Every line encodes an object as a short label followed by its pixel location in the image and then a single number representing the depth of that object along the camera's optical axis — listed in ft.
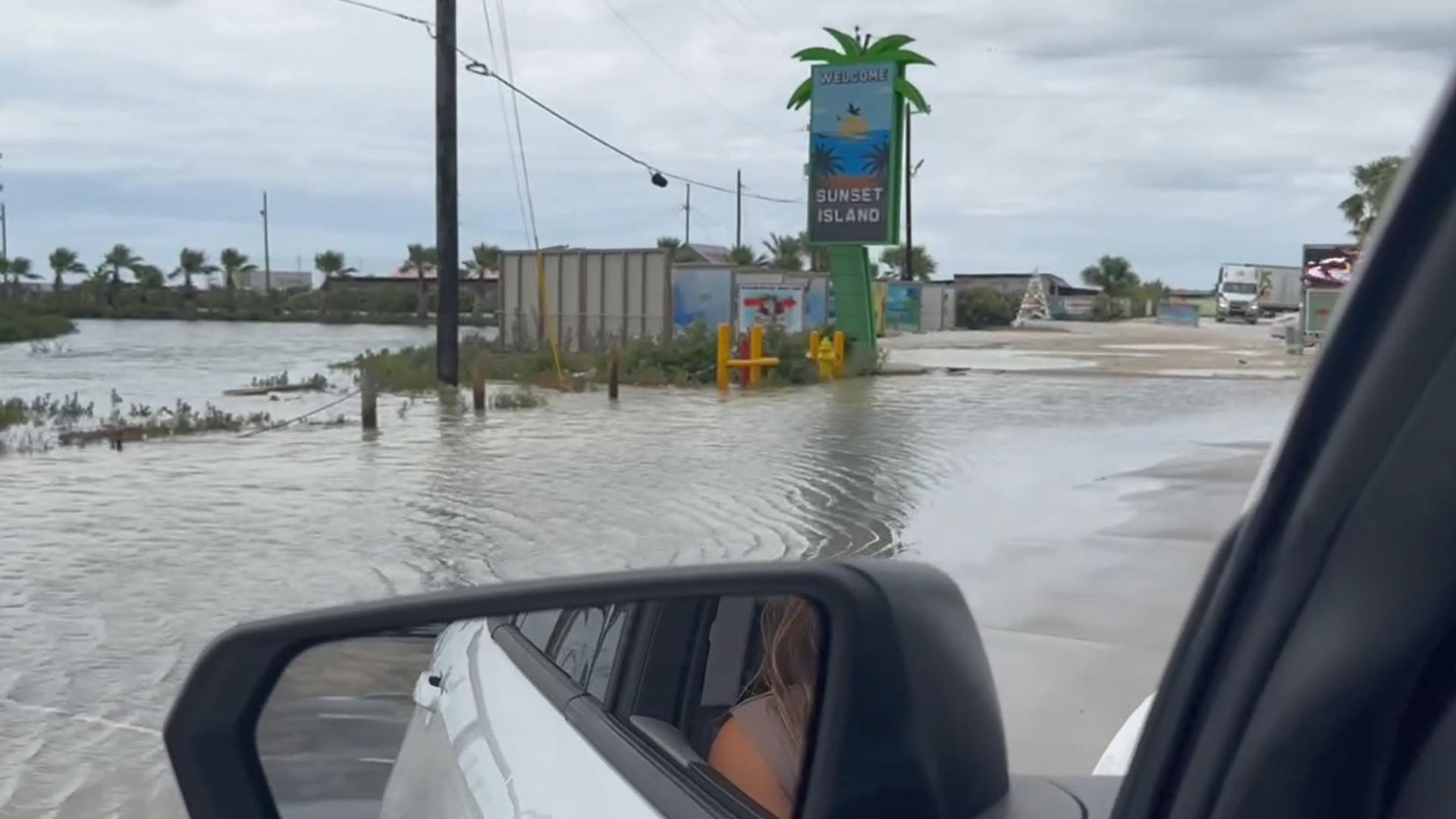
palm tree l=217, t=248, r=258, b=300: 334.85
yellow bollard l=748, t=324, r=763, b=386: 95.35
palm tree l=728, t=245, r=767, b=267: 248.52
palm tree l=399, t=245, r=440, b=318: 268.21
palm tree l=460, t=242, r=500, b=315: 277.64
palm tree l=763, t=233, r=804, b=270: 264.52
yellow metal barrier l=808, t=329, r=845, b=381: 101.96
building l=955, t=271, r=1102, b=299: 270.67
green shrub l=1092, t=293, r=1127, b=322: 249.14
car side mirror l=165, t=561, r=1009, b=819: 5.74
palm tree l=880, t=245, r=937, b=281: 278.26
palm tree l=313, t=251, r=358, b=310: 346.13
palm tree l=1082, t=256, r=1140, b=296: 208.06
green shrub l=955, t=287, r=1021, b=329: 241.14
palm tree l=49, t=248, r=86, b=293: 307.37
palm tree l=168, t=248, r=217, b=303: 321.32
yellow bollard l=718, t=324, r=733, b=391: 93.61
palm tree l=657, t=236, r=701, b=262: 190.30
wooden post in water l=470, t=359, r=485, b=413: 75.25
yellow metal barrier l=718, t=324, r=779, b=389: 93.86
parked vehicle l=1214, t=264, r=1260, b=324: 151.84
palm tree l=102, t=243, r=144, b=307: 299.79
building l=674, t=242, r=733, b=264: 194.39
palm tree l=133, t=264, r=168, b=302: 309.22
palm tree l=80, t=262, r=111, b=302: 299.79
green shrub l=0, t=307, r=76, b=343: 199.21
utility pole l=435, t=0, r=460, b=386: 84.94
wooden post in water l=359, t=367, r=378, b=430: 66.12
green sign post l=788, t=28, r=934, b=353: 105.60
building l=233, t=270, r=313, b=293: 351.46
